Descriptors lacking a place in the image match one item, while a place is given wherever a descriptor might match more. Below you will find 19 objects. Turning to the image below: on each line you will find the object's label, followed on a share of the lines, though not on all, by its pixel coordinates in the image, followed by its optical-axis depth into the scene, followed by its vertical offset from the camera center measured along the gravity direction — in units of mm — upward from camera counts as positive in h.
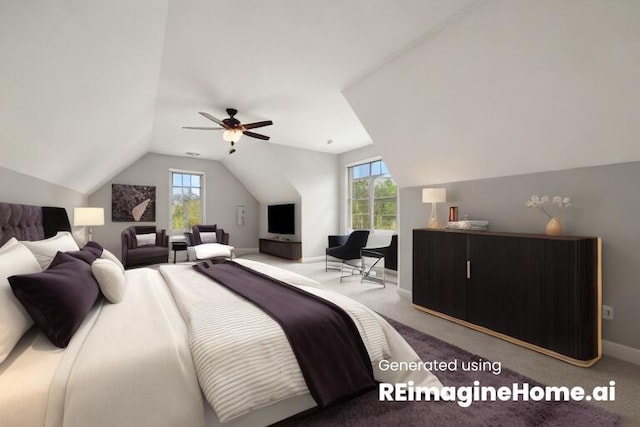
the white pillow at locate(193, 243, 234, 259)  5828 -795
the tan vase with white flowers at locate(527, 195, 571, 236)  2531 +74
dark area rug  1580 -1187
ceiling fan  3955 +1247
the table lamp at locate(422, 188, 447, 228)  3404 +221
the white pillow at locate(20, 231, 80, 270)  1955 -267
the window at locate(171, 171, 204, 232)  7496 +359
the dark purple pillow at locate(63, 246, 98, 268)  2115 -333
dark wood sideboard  2229 -697
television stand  6914 -919
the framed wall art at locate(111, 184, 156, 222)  6621 +249
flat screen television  7246 -154
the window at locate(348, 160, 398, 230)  6051 +364
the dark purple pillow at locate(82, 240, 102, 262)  2584 -347
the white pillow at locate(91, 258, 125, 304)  1914 -468
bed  1087 -689
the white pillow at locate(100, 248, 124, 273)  2672 -417
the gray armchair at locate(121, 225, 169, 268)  5498 -758
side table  6797 -827
